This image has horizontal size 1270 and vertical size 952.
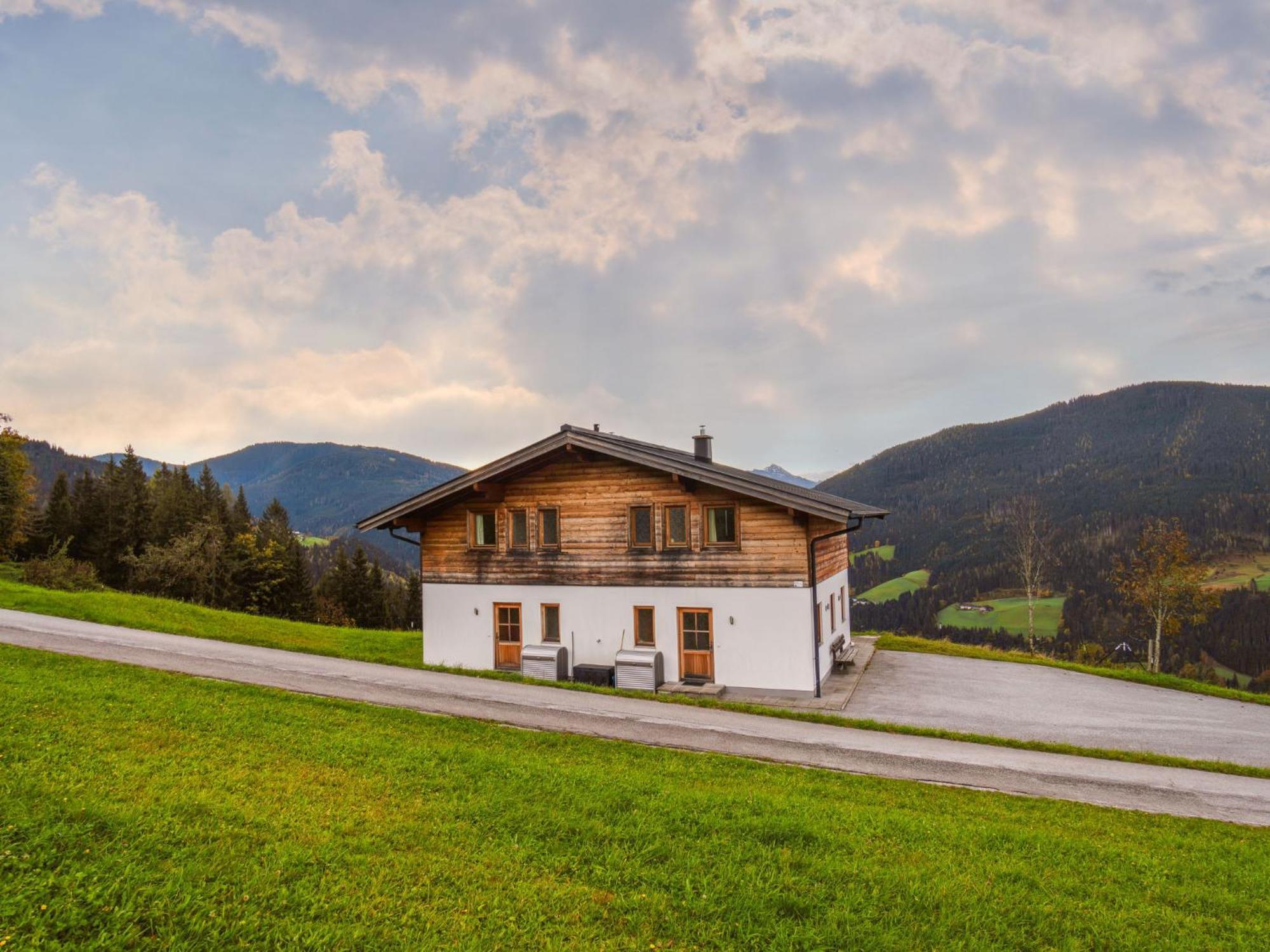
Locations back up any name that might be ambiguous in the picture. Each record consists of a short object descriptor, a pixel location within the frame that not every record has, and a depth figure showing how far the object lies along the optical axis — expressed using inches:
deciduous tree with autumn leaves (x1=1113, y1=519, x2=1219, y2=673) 1186.0
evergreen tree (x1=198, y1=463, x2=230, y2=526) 2507.4
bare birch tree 1376.7
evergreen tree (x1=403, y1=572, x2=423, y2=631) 2955.2
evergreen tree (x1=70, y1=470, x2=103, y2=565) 2362.2
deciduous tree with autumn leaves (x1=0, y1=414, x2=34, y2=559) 1943.9
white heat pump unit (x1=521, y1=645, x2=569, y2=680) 776.9
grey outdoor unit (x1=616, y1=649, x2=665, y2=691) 729.0
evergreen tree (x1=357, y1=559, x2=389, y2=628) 2763.3
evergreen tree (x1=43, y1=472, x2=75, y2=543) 2346.2
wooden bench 849.0
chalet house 728.3
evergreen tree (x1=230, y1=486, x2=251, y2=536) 2630.4
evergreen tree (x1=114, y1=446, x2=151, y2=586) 2369.6
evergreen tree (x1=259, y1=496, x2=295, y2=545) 3006.9
